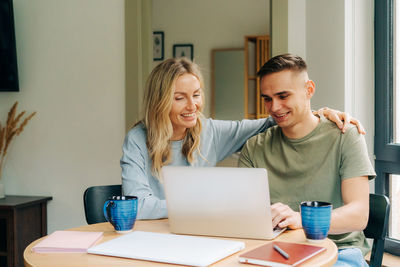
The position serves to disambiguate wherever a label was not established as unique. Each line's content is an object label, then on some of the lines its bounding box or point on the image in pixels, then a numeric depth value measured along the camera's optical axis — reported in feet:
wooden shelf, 17.31
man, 5.53
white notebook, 3.56
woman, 6.10
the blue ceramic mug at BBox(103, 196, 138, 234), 4.49
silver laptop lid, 4.04
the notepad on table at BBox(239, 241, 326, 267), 3.43
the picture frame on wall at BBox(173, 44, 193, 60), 18.51
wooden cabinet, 9.76
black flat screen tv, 10.55
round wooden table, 3.59
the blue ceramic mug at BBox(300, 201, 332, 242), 4.06
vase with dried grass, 10.57
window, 7.64
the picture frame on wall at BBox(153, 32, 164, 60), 18.76
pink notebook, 3.98
